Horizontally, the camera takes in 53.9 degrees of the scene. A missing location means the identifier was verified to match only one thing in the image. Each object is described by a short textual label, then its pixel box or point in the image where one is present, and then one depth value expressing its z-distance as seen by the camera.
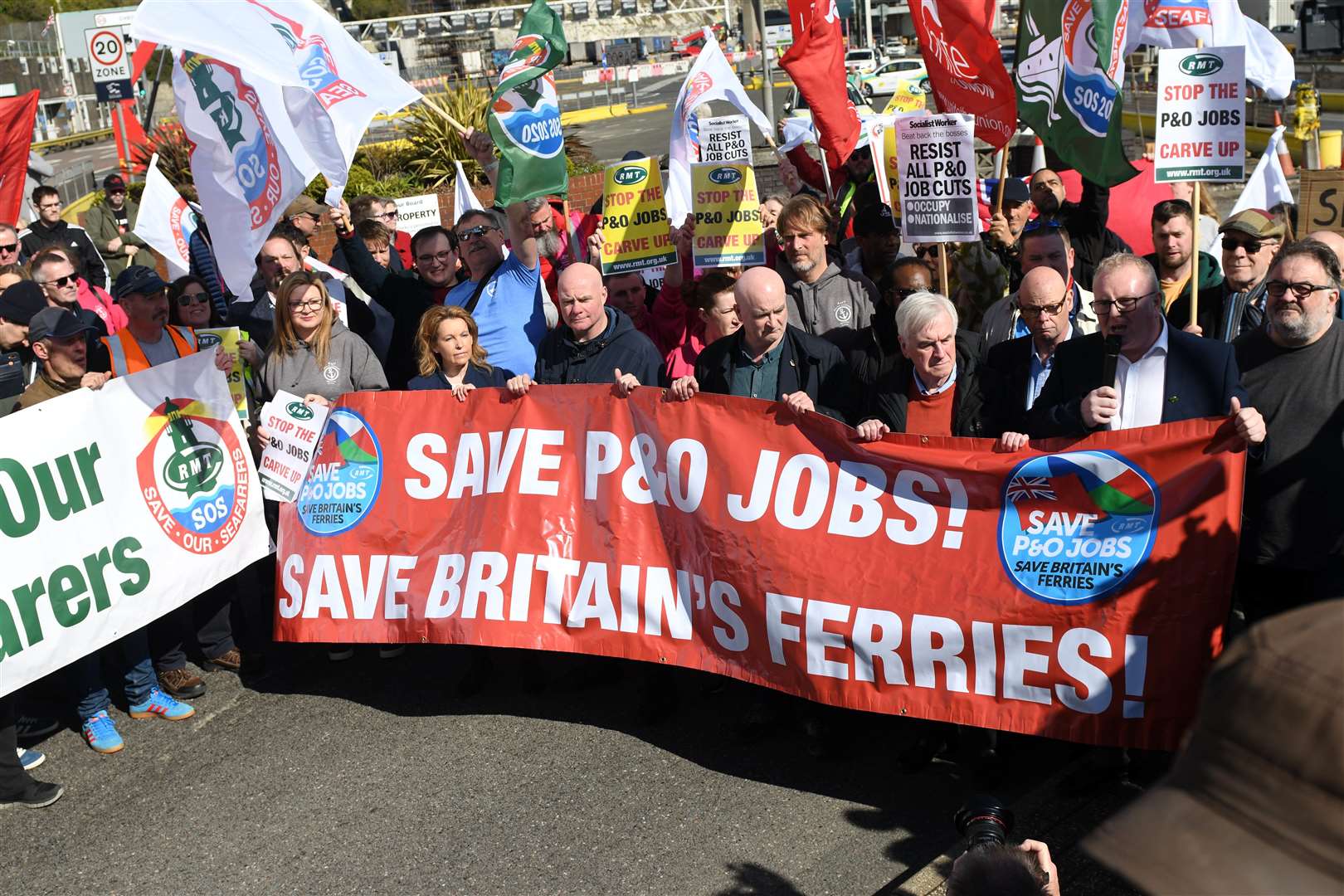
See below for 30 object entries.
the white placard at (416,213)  11.72
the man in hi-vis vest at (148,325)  6.62
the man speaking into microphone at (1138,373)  4.51
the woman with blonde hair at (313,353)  6.42
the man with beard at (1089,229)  7.15
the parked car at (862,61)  47.00
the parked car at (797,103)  25.91
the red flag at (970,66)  6.71
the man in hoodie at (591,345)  5.87
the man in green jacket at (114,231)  15.05
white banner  5.56
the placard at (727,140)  7.29
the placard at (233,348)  6.61
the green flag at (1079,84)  6.06
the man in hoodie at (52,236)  12.70
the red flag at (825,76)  8.00
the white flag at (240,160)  5.88
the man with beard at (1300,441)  4.41
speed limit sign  21.92
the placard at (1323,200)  7.96
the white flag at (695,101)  8.15
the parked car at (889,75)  39.07
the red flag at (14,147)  9.25
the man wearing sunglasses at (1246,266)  5.90
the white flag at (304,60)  5.88
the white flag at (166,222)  8.86
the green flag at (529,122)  7.01
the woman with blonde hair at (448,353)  6.15
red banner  4.46
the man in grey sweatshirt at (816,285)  6.41
